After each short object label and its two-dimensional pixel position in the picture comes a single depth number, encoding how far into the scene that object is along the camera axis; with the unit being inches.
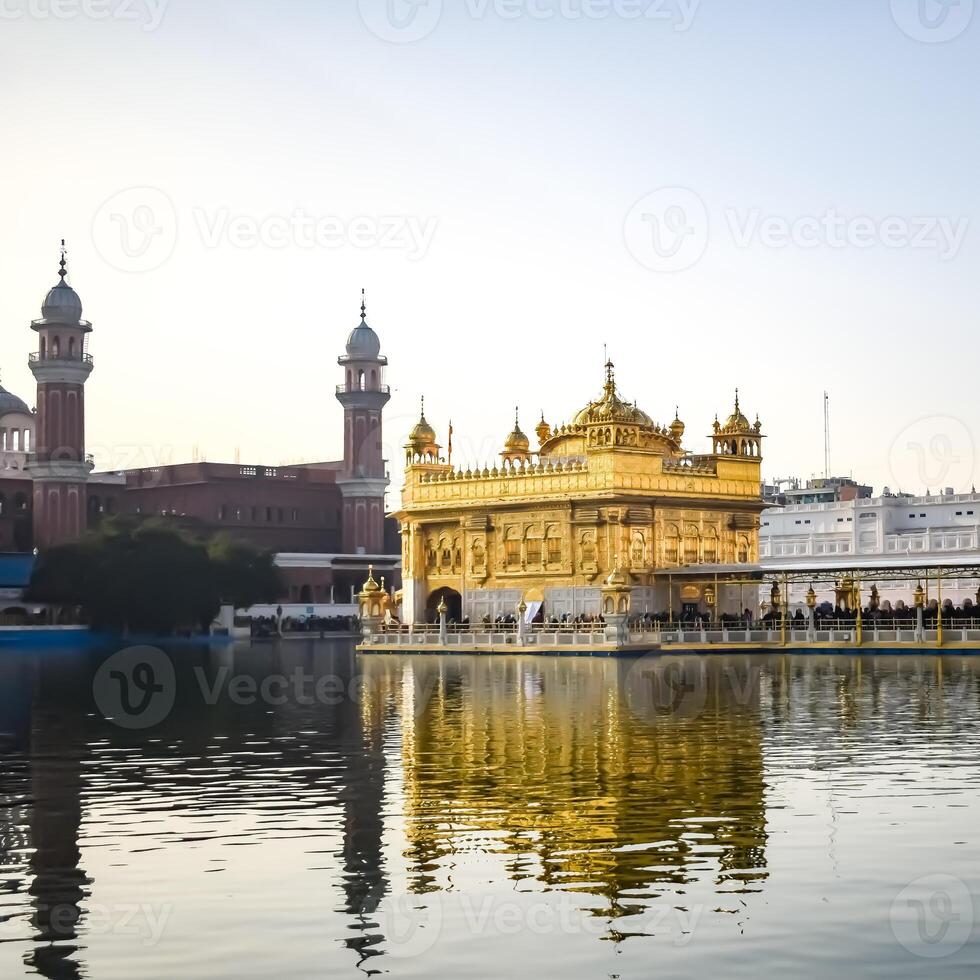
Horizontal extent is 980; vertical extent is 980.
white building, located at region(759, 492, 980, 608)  3902.6
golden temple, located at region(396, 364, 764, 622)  2593.5
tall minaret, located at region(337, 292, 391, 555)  4798.2
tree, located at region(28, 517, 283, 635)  3267.7
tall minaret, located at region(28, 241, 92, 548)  4200.3
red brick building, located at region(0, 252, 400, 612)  4217.5
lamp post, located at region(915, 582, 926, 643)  2127.2
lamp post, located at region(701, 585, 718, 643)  2677.2
